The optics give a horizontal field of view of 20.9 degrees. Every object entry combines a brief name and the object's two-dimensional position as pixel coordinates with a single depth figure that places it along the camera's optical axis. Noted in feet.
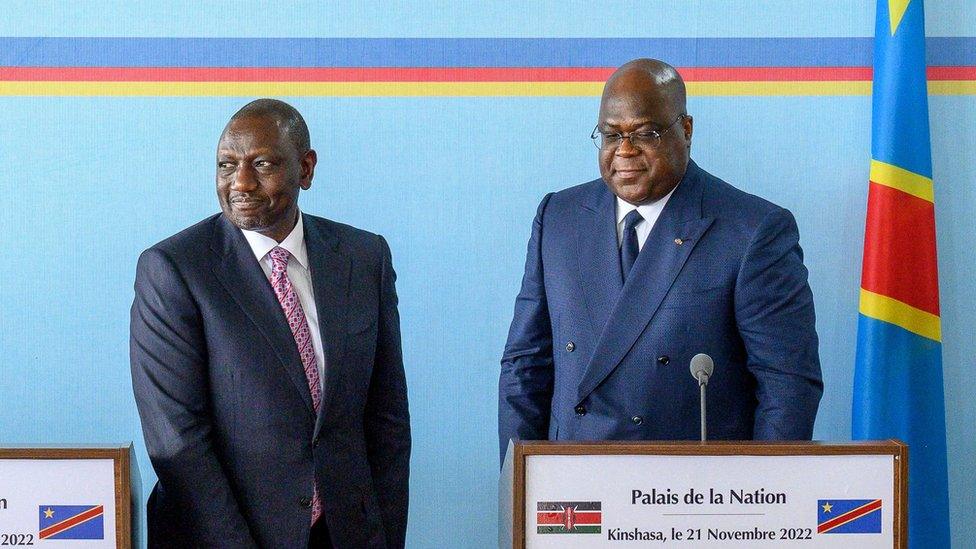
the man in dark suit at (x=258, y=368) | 11.88
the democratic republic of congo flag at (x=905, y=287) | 14.74
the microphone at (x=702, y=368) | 11.24
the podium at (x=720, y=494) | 10.78
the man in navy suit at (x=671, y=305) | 12.52
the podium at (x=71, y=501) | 10.91
